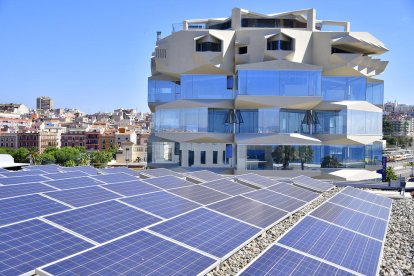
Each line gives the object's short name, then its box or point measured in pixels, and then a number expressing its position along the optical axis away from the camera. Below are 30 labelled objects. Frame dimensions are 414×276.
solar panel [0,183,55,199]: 12.38
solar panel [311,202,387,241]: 12.34
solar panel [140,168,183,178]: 23.52
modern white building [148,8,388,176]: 39.81
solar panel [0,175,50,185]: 15.14
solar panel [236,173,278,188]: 20.46
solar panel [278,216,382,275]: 9.08
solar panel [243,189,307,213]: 15.01
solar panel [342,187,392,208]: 18.11
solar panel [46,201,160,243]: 9.34
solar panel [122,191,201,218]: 11.97
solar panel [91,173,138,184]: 18.39
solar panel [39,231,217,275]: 7.10
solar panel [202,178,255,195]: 16.97
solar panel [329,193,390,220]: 15.38
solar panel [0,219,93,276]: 7.07
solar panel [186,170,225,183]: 21.25
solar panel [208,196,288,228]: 12.27
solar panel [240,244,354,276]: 7.82
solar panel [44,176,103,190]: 15.36
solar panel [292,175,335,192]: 22.06
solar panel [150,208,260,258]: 9.38
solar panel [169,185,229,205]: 14.34
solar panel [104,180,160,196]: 14.40
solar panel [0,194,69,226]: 9.65
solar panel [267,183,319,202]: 17.83
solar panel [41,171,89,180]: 18.89
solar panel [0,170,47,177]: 18.41
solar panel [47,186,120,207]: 12.04
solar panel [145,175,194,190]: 17.08
